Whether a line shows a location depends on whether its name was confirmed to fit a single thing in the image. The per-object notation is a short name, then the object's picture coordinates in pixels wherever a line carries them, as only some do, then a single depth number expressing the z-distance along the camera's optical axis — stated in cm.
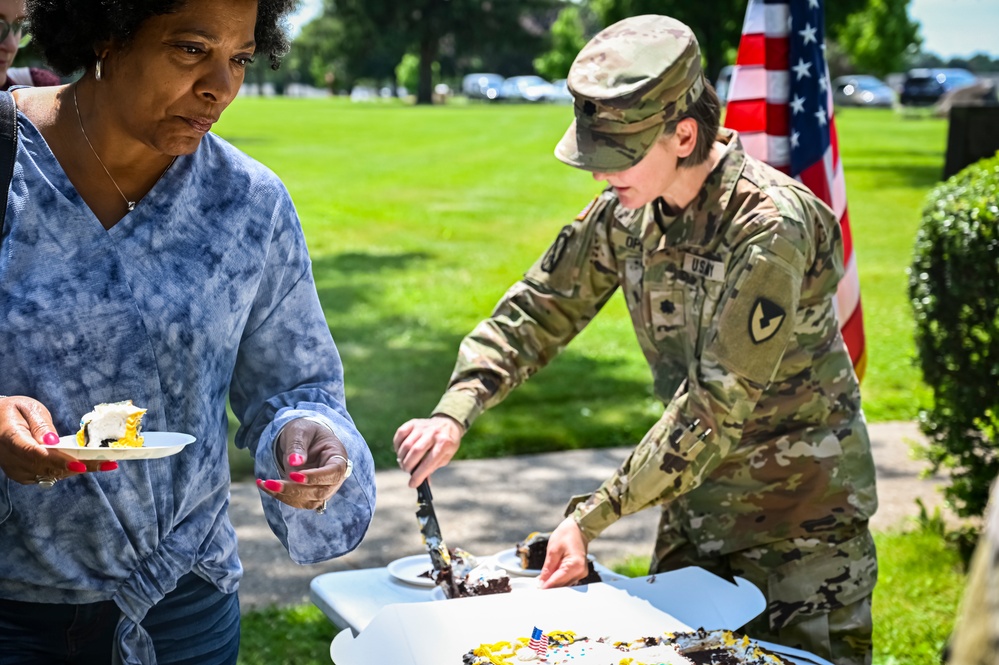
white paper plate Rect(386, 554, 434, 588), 289
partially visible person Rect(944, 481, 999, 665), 68
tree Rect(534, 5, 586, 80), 6431
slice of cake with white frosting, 174
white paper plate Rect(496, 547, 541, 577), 293
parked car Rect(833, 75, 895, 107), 5006
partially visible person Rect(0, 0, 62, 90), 275
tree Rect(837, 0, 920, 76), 5119
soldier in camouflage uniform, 258
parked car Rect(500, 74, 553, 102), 5988
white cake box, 234
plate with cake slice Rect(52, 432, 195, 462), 164
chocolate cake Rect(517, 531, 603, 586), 296
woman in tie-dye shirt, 189
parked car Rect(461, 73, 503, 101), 6353
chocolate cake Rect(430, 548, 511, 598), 273
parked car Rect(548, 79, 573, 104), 5866
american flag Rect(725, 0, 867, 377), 398
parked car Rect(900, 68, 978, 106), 4591
